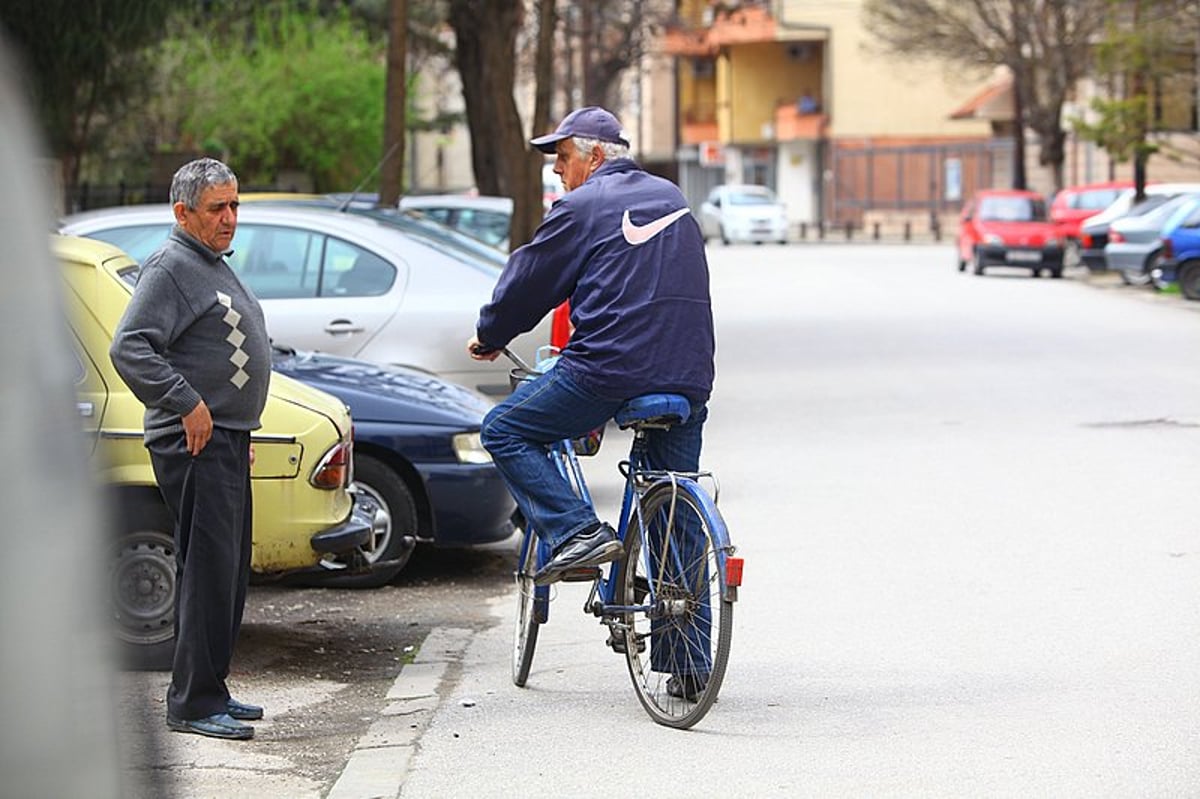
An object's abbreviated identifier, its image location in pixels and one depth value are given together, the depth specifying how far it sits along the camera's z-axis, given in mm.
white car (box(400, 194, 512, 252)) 24266
